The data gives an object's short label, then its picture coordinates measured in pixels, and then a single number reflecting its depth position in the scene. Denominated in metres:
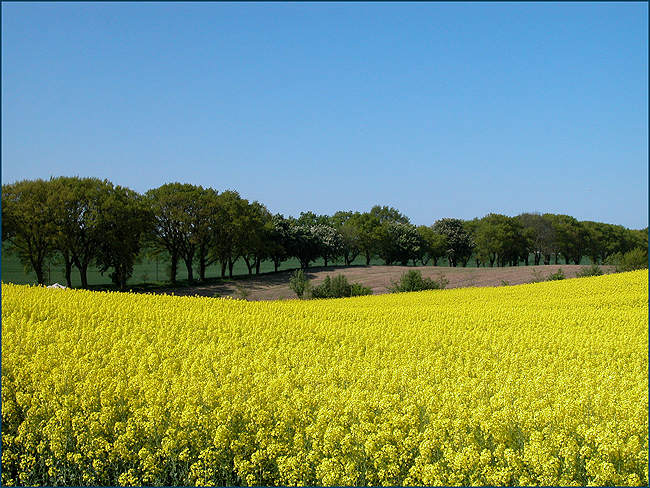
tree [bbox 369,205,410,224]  93.06
